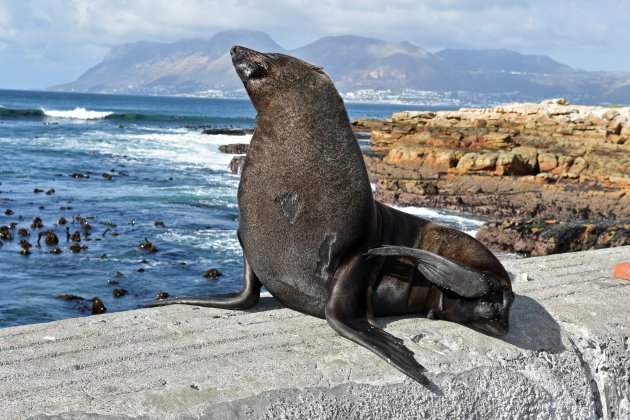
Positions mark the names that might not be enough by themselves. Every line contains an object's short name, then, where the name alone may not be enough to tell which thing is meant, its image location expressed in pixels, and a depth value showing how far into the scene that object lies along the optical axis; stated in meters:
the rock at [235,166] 25.94
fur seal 3.78
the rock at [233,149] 33.62
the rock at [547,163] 23.22
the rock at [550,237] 13.09
